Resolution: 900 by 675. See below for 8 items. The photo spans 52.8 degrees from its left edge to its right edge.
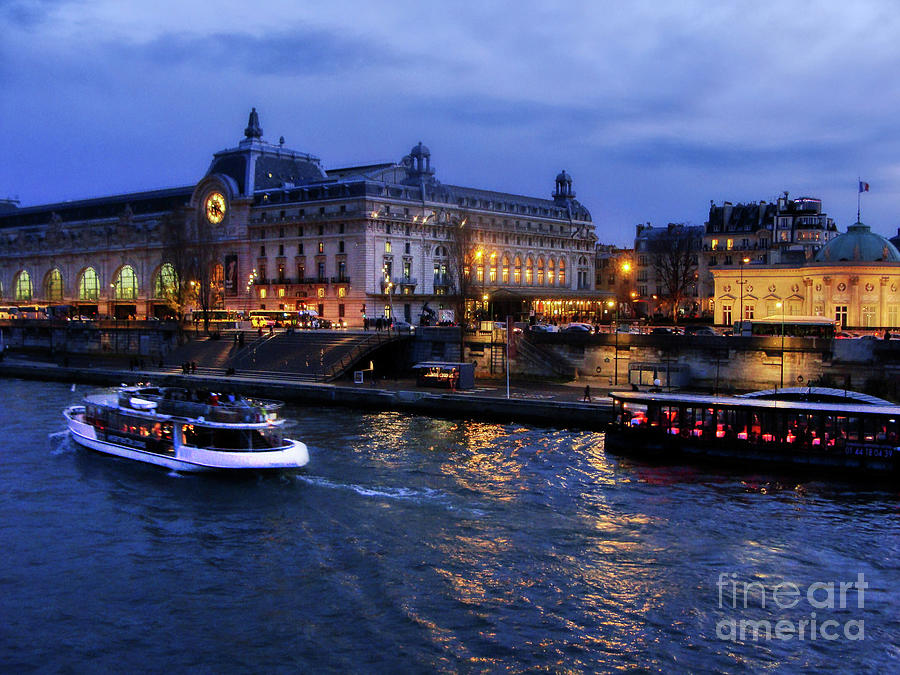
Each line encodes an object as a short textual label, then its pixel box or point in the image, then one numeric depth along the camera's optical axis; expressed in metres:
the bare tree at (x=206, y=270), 89.64
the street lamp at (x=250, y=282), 102.62
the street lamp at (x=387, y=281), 92.36
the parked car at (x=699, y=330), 64.19
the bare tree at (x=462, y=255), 71.62
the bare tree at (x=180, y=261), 92.50
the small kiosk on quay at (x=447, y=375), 57.47
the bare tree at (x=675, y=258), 104.00
